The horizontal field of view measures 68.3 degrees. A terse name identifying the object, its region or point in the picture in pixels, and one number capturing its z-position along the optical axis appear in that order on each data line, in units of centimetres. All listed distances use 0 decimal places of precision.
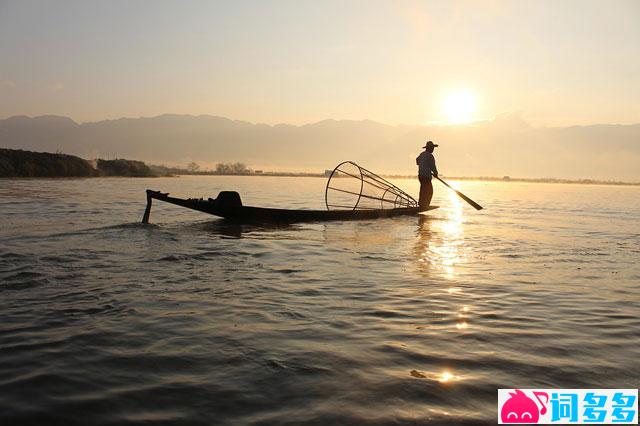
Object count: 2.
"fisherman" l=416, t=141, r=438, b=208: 2003
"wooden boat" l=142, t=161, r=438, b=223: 1506
